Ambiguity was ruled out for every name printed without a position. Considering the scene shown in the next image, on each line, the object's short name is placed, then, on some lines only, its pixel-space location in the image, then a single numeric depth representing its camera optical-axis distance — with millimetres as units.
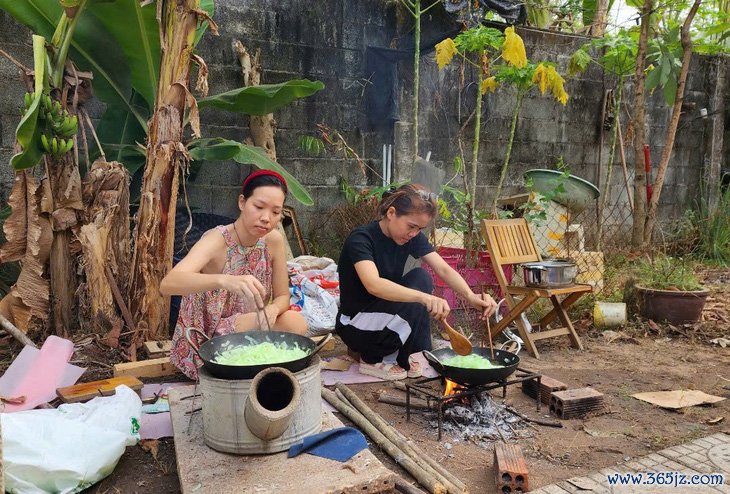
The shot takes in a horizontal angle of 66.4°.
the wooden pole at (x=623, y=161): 8594
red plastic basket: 5398
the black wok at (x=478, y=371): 3078
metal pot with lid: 4719
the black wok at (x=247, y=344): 2396
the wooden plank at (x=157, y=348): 4152
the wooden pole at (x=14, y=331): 4180
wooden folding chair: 4738
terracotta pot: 5484
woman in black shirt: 3623
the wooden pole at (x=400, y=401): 3455
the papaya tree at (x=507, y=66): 5324
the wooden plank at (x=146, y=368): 3883
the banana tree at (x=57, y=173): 4125
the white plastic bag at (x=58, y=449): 2299
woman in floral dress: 2995
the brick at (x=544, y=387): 3597
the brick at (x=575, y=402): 3412
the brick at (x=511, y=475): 2537
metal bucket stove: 2340
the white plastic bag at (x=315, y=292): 4996
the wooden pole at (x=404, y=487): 2444
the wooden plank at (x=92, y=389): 3213
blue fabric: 2414
